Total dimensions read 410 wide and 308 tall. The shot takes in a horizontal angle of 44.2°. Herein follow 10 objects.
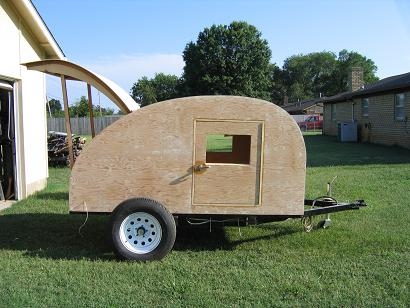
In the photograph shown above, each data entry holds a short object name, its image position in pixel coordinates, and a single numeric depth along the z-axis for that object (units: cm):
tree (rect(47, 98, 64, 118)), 7166
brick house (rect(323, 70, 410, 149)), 2323
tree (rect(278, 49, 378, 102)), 11188
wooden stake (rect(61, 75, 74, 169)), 643
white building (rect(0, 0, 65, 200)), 959
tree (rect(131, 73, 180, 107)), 9662
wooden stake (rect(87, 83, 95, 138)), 687
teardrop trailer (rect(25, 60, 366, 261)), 578
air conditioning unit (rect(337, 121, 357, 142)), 2906
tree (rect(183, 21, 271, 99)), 6531
